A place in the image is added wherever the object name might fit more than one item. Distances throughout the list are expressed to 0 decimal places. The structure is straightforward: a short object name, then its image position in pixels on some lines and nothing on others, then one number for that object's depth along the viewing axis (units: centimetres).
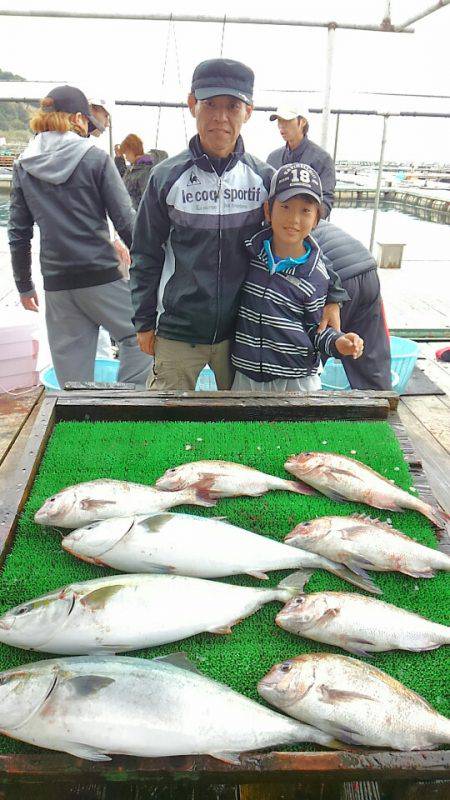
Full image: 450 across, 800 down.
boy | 300
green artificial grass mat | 167
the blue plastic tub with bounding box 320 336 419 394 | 479
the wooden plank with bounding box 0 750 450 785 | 133
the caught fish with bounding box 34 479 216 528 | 212
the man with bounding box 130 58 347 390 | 297
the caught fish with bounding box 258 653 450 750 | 145
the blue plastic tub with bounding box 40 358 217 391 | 486
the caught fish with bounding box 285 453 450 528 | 231
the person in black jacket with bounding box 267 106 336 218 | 527
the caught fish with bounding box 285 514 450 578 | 199
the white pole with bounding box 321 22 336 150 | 604
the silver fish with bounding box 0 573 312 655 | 167
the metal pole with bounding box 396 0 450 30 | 473
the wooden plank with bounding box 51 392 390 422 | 299
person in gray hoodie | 405
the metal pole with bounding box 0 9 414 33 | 522
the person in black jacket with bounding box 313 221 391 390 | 414
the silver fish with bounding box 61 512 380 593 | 196
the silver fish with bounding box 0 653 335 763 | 139
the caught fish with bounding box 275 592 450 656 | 170
